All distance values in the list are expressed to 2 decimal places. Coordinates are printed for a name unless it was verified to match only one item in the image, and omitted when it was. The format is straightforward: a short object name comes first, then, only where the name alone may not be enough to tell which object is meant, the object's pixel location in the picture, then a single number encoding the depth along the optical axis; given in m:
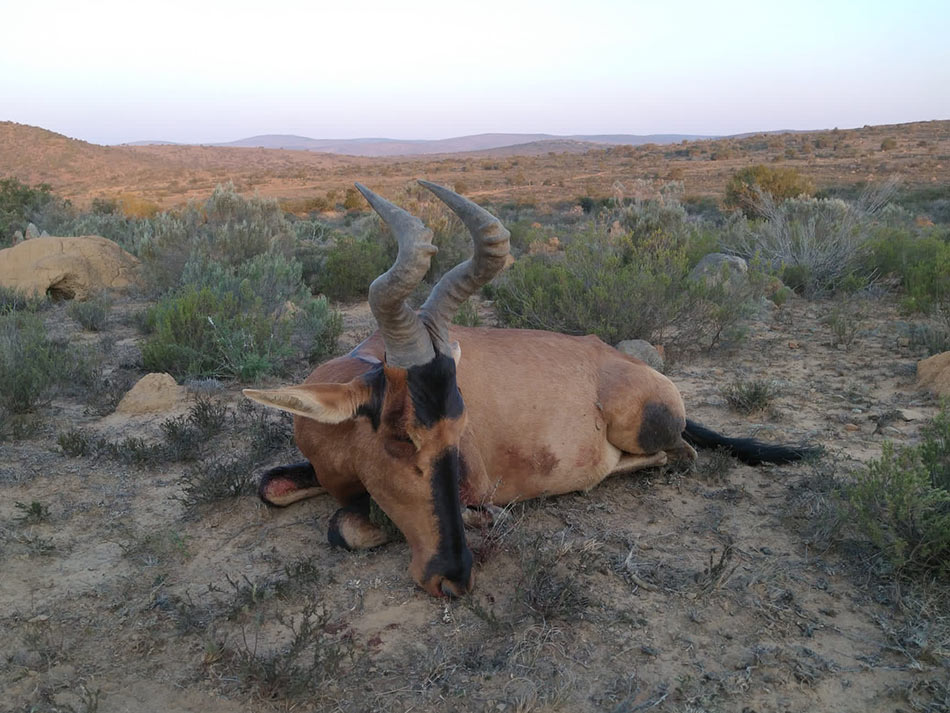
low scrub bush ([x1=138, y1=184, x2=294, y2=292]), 11.37
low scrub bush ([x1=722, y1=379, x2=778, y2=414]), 6.29
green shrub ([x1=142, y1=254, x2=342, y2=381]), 7.16
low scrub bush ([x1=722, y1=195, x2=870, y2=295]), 11.00
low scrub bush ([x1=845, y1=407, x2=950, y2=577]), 3.51
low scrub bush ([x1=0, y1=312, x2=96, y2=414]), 6.07
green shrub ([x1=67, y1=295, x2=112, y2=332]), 9.48
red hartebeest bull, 3.11
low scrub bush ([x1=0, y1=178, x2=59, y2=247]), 17.06
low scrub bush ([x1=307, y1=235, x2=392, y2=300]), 11.48
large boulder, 11.05
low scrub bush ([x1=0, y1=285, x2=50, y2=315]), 10.00
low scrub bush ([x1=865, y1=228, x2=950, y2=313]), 8.75
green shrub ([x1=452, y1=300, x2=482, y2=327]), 8.50
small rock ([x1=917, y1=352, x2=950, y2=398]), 6.50
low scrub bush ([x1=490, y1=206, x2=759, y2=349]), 7.83
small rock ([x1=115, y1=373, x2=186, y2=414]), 6.27
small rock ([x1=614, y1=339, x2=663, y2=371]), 7.46
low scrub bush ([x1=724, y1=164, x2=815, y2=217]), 21.58
